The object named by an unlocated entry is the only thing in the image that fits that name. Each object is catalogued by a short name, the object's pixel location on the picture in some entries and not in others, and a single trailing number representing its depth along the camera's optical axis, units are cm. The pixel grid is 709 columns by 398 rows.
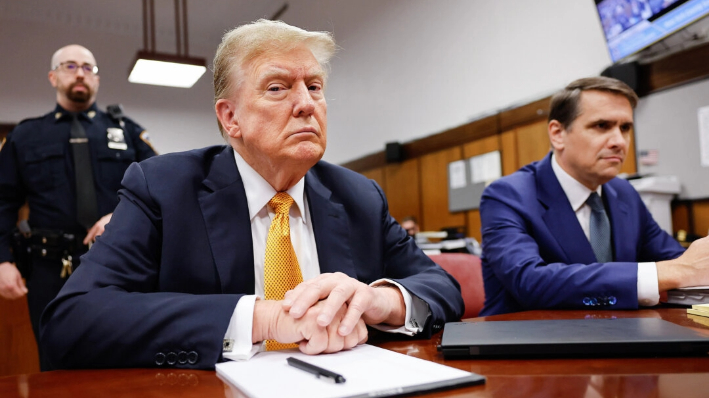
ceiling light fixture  589
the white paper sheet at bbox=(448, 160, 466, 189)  607
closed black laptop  74
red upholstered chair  172
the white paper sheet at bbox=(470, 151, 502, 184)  561
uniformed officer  244
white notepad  60
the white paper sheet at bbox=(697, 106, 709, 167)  370
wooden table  60
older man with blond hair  88
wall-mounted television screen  368
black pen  63
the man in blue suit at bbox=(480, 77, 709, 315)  134
